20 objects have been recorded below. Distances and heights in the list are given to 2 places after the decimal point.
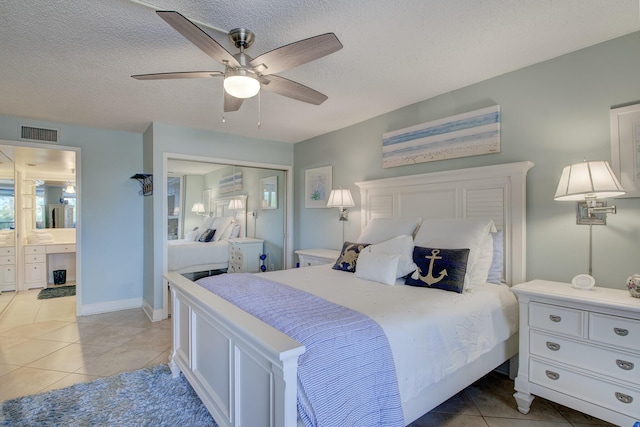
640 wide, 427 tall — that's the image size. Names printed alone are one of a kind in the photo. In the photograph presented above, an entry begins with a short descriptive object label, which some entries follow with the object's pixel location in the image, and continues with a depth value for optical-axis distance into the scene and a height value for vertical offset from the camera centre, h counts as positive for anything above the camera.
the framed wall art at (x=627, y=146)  1.90 +0.41
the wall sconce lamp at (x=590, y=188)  1.78 +0.14
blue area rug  1.87 -1.25
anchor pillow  2.07 -0.39
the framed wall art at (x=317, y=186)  4.26 +0.37
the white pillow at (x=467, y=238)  2.24 -0.20
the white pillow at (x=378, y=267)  2.28 -0.42
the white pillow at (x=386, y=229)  2.76 -0.15
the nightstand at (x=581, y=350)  1.61 -0.79
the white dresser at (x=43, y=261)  5.16 -0.84
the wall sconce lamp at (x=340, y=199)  3.63 +0.16
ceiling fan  1.44 +0.82
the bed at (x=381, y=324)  1.24 -0.56
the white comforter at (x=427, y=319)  1.49 -0.59
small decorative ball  1.68 -0.40
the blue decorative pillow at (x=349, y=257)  2.70 -0.40
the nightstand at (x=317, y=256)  3.56 -0.52
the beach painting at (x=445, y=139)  2.58 +0.69
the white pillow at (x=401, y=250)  2.32 -0.30
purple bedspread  1.14 -0.62
